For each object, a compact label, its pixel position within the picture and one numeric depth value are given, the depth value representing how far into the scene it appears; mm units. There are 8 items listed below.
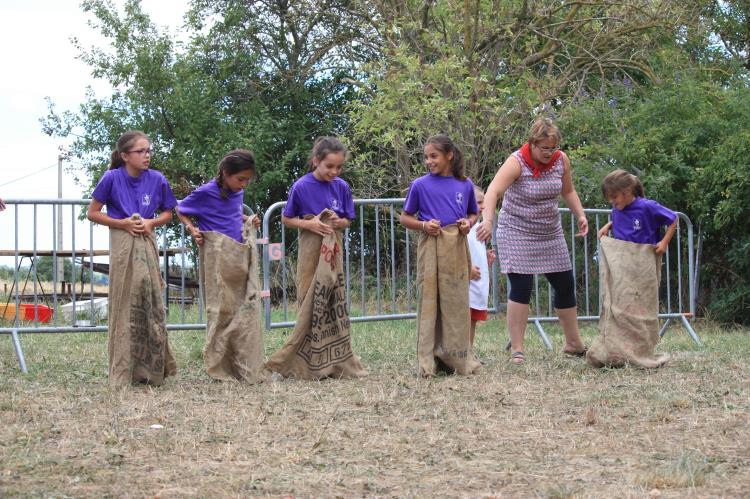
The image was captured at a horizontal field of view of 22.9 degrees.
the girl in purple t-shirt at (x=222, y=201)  11877
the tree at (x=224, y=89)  33983
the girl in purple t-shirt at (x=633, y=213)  12719
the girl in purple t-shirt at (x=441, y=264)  12148
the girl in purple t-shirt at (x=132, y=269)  11428
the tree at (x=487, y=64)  23212
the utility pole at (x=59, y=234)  14746
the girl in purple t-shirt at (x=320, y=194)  12105
